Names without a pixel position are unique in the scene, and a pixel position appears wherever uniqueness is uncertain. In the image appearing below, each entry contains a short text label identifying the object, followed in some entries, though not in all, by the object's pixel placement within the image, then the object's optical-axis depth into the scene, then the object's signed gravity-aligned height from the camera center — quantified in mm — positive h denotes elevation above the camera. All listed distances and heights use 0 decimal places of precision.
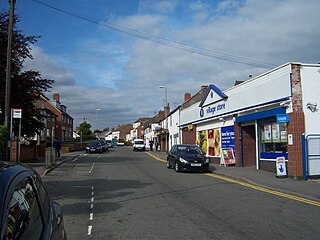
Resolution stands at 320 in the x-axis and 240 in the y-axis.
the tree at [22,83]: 21625 +3934
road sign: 15234 +1365
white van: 58897 +22
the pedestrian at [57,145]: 31391 +58
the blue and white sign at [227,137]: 24281 +512
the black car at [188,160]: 19766 -818
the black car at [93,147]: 47059 -264
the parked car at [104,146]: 51031 -89
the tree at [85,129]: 94488 +4272
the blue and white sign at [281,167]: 16572 -1031
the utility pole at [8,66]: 16469 +3593
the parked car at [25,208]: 2369 -466
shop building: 16438 +1314
